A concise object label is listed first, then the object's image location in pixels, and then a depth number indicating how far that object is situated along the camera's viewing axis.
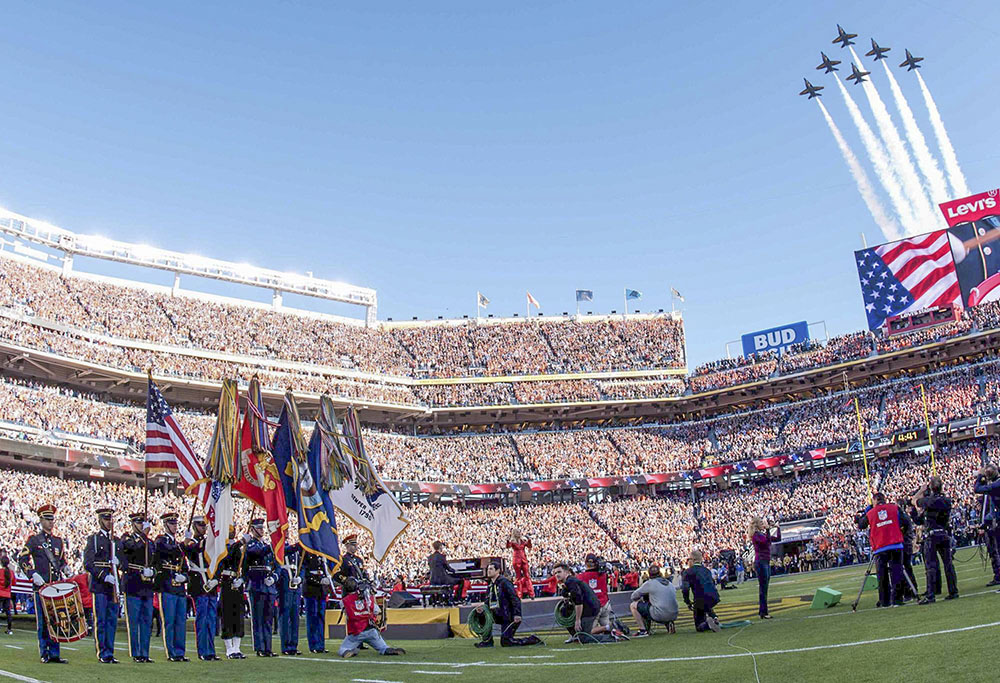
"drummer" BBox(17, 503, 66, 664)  12.85
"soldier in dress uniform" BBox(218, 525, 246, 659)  13.39
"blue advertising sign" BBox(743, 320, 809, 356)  61.88
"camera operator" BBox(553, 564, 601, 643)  13.54
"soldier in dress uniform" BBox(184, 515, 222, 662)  13.09
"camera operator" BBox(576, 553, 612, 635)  17.81
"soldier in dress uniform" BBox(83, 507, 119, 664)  12.28
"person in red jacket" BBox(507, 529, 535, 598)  22.91
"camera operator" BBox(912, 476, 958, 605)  13.29
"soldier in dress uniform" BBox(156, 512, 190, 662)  12.94
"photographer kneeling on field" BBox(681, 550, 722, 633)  13.63
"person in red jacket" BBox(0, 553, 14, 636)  17.92
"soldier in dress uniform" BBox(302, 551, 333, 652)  15.59
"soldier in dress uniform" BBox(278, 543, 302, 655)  14.37
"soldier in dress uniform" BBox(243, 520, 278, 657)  14.02
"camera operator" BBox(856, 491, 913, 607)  13.47
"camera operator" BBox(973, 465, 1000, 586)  13.64
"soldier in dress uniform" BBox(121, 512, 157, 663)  12.57
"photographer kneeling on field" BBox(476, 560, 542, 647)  13.96
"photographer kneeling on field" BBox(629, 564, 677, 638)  13.71
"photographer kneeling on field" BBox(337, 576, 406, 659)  13.65
